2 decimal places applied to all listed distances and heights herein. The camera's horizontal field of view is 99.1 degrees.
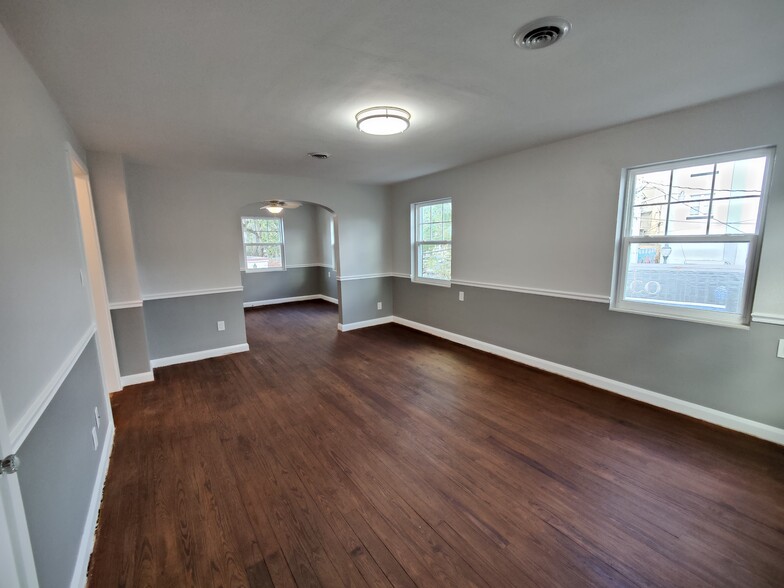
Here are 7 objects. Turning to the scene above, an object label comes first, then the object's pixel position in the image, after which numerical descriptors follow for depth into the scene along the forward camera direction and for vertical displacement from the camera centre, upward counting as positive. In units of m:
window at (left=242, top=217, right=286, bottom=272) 7.58 +0.09
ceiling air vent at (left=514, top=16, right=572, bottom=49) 1.48 +0.96
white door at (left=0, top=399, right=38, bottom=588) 0.94 -0.82
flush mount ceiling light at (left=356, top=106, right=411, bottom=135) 2.37 +0.89
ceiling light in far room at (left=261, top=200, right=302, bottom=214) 6.84 +0.82
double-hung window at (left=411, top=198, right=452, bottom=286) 4.87 +0.04
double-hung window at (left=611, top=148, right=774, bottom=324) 2.42 +0.01
